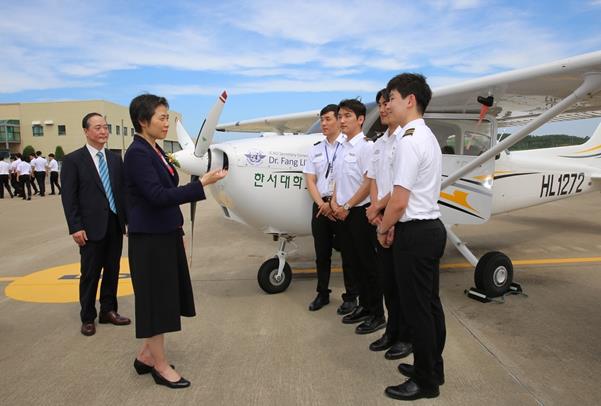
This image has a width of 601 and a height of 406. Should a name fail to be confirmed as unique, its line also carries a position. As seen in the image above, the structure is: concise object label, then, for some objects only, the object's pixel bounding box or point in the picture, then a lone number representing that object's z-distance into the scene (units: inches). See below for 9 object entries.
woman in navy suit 96.2
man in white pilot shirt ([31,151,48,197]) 617.9
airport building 2468.0
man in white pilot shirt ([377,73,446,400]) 92.2
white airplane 147.3
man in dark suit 140.3
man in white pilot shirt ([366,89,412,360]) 106.3
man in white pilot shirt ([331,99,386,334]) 139.7
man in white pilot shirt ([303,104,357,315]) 149.6
